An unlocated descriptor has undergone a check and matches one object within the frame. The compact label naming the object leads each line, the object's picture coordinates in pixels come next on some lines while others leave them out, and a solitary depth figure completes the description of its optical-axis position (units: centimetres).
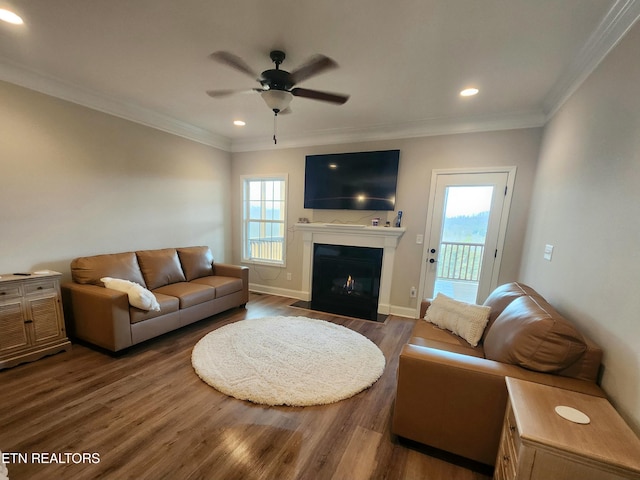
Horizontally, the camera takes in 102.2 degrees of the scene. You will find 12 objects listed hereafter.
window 458
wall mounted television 367
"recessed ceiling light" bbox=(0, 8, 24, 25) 171
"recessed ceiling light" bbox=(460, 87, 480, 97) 251
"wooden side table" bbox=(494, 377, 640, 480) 88
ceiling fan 189
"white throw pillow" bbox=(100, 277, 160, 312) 250
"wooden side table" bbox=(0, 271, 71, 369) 219
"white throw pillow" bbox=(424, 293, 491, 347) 204
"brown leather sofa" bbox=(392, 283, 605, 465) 133
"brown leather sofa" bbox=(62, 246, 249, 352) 245
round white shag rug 206
